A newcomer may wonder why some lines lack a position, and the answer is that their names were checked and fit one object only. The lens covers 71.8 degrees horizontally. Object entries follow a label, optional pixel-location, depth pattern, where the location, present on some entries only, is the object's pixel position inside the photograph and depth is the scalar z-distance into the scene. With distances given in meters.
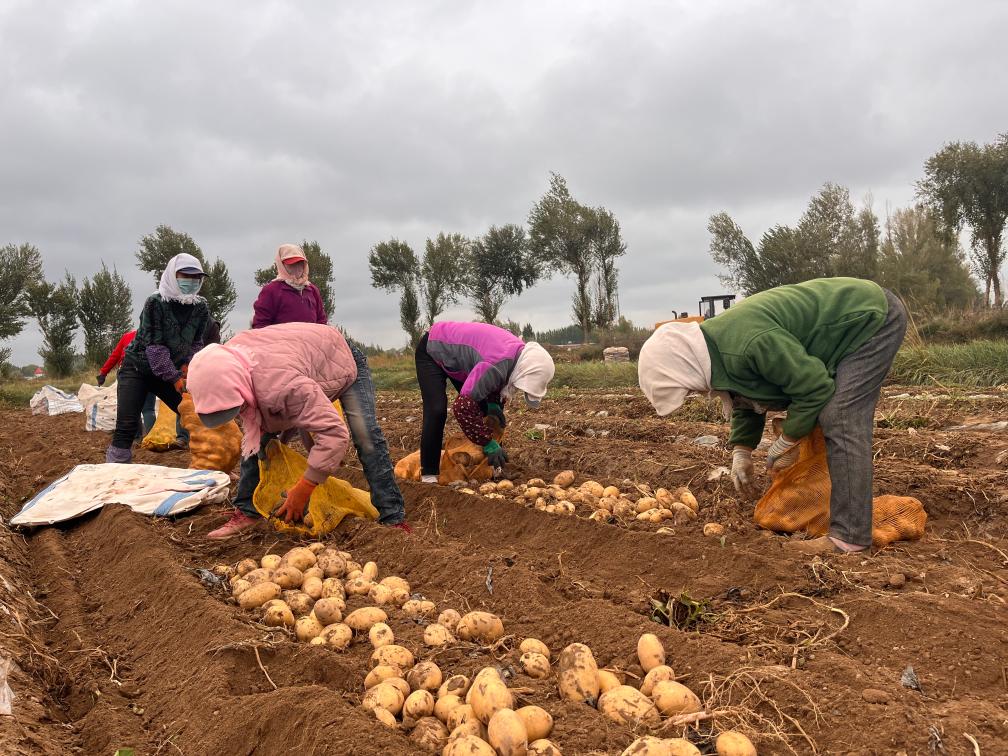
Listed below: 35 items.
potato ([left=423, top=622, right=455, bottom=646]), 2.30
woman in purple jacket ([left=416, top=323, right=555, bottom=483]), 4.33
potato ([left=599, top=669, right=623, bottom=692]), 1.96
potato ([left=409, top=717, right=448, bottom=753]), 1.78
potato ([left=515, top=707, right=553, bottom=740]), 1.74
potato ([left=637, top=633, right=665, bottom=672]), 2.04
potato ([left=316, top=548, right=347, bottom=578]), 3.07
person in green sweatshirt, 2.99
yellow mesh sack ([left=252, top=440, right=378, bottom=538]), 3.71
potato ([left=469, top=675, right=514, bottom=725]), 1.80
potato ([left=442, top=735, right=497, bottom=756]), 1.65
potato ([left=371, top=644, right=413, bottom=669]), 2.16
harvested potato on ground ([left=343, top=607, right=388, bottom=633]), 2.54
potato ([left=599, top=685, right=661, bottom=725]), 1.81
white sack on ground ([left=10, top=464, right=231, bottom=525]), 4.21
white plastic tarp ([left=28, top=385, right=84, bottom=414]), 11.72
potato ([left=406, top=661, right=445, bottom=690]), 2.04
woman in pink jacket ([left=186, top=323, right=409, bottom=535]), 3.07
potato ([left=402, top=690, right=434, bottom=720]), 1.92
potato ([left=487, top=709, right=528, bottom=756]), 1.66
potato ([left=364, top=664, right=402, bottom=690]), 2.10
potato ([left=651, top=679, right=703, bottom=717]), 1.83
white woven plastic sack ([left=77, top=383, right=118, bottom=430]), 8.67
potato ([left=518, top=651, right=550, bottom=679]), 2.10
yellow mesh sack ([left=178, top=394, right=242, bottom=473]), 5.28
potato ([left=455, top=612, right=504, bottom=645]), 2.33
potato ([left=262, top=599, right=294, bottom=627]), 2.62
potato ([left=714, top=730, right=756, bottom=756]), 1.63
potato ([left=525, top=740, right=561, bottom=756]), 1.66
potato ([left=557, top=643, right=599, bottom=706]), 1.93
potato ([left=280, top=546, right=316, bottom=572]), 3.12
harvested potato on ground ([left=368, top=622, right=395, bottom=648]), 2.37
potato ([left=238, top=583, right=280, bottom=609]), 2.79
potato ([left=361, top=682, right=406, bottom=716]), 1.94
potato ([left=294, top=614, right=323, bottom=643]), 2.54
